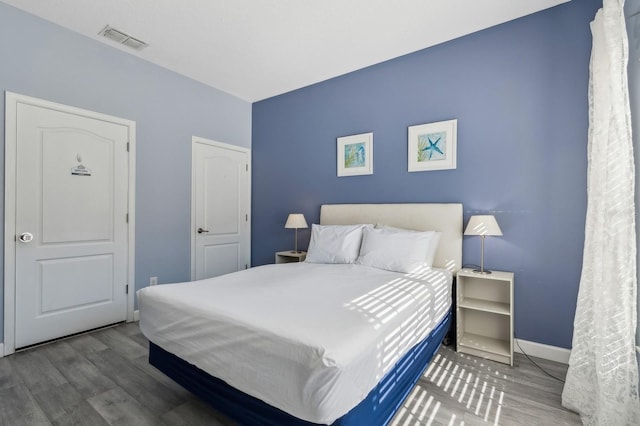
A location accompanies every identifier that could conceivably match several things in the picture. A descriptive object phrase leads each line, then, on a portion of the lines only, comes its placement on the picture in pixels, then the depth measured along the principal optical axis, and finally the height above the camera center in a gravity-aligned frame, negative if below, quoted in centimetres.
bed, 117 -60
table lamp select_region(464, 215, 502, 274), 242 -11
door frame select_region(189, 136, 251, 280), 375 +18
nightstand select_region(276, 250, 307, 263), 369 -56
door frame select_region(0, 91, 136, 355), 244 -3
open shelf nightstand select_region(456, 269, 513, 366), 238 -89
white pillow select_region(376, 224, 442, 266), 263 -30
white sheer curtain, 156 -26
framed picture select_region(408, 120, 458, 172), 288 +67
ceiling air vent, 276 +167
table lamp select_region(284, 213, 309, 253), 368 -12
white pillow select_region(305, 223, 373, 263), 293 -33
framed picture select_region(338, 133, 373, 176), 342 +68
